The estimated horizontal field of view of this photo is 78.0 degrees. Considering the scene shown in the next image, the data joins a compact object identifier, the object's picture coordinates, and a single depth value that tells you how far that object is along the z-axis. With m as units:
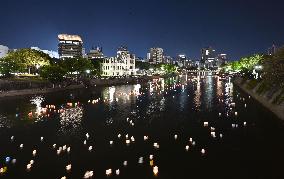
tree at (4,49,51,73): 68.64
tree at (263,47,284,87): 26.81
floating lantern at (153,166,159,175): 14.05
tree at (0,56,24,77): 63.28
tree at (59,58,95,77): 82.56
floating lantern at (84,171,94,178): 13.61
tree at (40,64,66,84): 59.74
